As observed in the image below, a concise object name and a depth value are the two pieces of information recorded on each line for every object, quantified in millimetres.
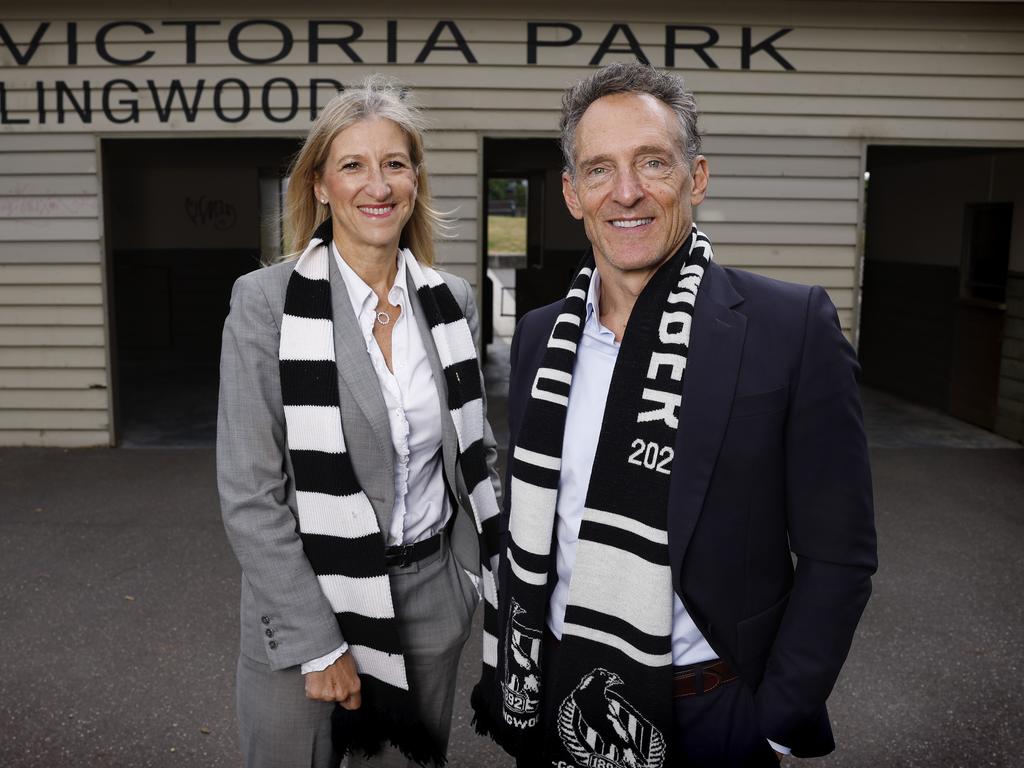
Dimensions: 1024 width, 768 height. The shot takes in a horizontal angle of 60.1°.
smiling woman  1886
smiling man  1520
